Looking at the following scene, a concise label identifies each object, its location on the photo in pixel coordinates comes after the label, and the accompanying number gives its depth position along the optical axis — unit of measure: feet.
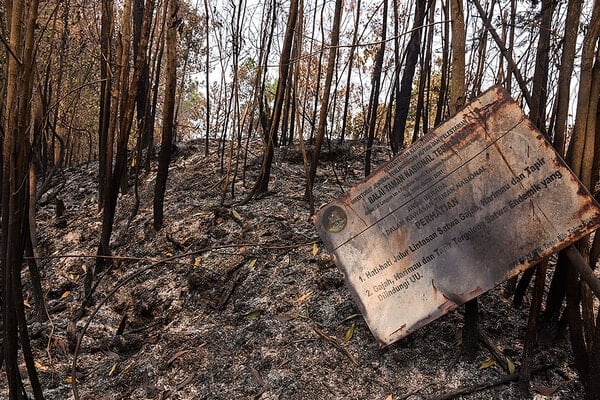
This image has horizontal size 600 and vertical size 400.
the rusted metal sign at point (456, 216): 6.47
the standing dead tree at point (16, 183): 6.32
